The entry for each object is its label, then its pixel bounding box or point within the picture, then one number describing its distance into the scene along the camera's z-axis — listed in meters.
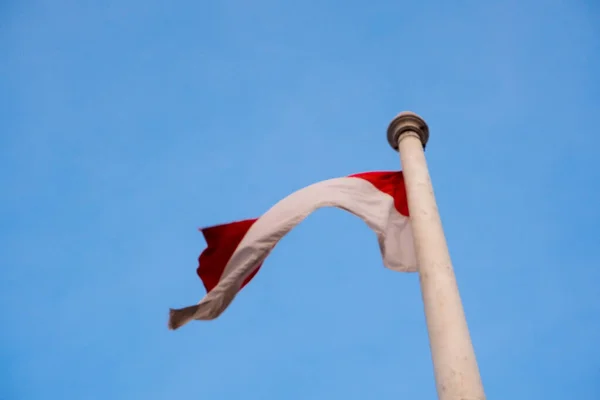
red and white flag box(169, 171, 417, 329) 12.37
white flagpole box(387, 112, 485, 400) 8.66
